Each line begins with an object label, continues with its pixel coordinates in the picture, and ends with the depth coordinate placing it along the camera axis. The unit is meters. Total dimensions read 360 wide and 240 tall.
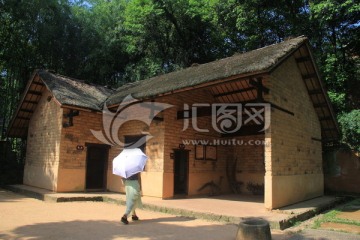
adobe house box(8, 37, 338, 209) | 8.61
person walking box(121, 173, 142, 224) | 6.55
